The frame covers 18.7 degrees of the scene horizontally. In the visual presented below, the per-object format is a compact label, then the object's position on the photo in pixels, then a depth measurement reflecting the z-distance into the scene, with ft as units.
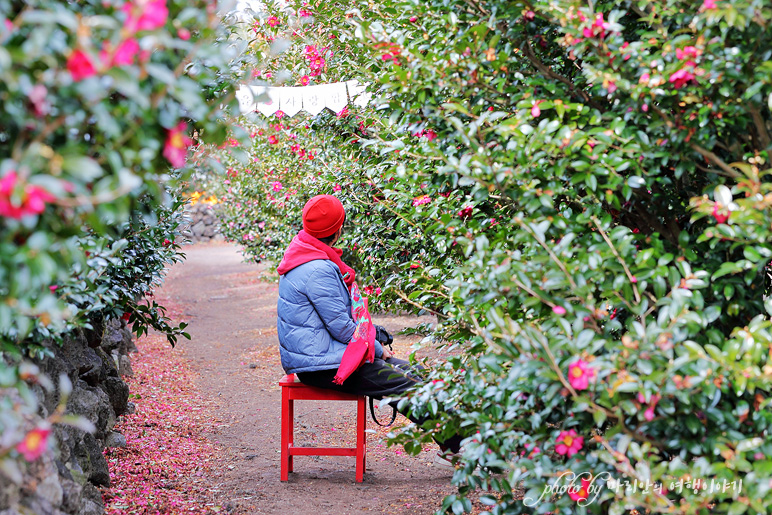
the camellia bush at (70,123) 17.42
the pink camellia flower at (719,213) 27.26
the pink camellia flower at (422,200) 29.92
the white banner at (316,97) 34.77
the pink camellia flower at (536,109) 28.04
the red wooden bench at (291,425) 31.88
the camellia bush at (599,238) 26.36
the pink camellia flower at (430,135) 29.06
